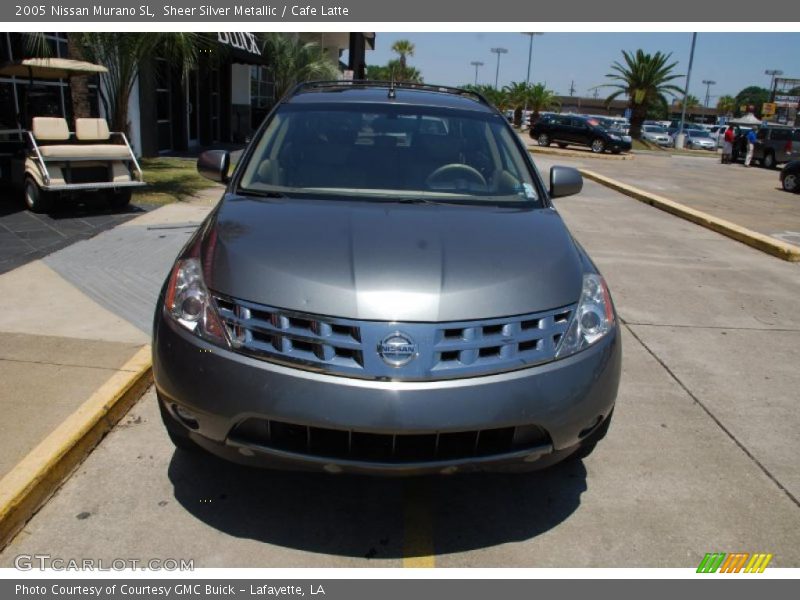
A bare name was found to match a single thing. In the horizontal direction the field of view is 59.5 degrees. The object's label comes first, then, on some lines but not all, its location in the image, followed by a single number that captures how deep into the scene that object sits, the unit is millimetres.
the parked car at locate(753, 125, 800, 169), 26300
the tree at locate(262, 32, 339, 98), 27156
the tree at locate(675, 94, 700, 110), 115438
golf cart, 8461
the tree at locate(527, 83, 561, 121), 60688
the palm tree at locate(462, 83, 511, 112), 68688
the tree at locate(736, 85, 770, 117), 141675
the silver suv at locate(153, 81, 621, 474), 2482
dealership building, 11266
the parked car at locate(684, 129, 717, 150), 44281
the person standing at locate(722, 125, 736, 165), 29359
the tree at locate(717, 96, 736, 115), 120494
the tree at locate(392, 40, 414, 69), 87994
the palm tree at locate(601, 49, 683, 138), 42219
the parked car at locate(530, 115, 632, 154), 31234
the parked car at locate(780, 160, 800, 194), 18062
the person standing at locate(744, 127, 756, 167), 28000
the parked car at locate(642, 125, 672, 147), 46094
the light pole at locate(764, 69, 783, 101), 89062
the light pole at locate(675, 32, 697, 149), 41850
